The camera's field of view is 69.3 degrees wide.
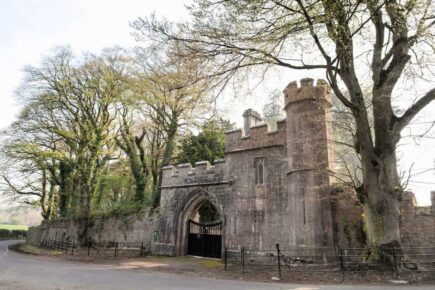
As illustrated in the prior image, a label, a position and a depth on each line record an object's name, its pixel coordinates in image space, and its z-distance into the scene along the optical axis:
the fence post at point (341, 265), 7.84
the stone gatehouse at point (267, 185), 10.59
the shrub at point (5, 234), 38.66
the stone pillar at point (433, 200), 9.37
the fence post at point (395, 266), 7.43
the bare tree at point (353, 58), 7.41
